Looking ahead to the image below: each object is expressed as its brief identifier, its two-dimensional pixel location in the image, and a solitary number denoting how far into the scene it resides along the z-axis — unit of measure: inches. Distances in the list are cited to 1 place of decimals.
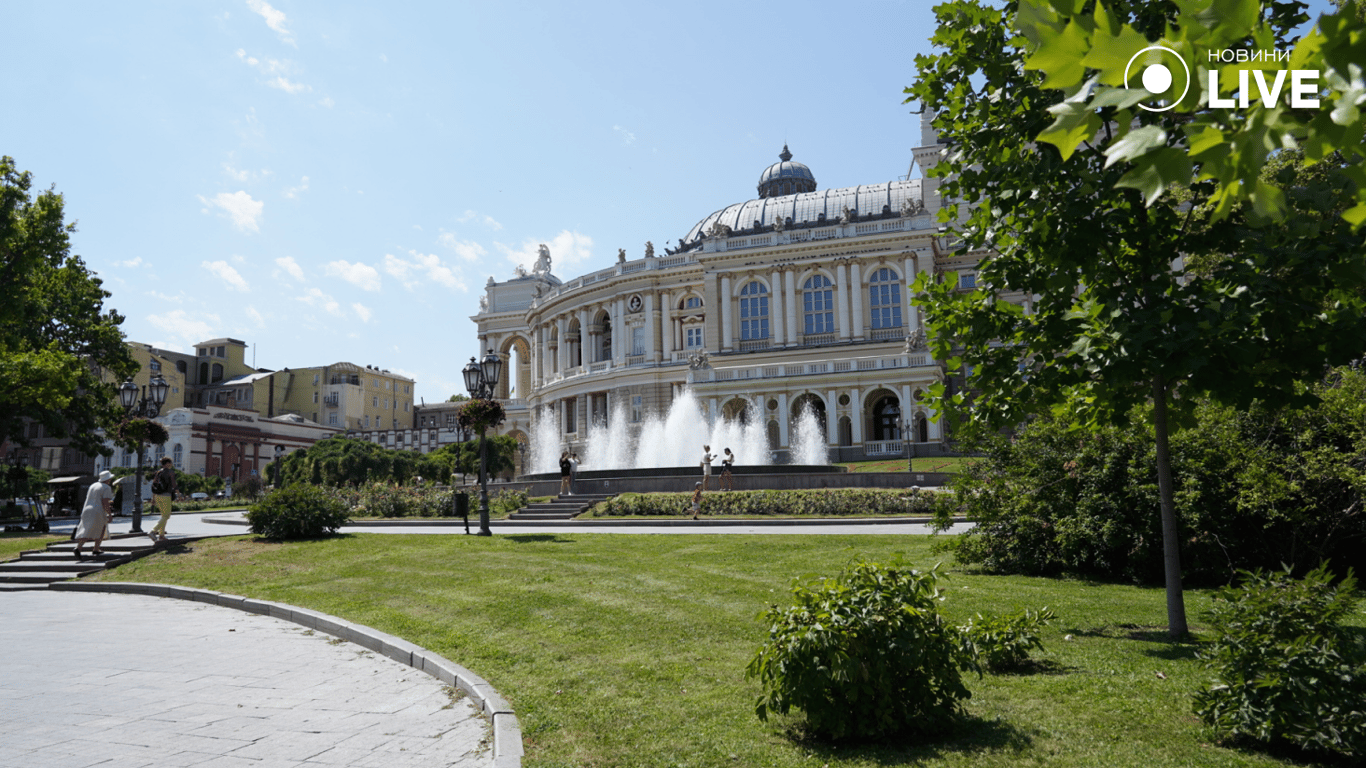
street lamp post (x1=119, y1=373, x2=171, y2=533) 925.8
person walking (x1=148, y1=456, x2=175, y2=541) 743.1
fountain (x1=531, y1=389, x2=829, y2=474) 1843.0
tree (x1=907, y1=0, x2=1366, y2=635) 259.9
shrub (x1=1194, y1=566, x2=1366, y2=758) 185.0
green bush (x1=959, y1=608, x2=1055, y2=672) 272.5
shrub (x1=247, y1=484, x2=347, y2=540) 739.4
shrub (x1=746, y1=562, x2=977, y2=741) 206.2
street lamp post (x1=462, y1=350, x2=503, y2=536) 854.5
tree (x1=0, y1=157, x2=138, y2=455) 1091.3
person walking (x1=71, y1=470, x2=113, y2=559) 698.2
